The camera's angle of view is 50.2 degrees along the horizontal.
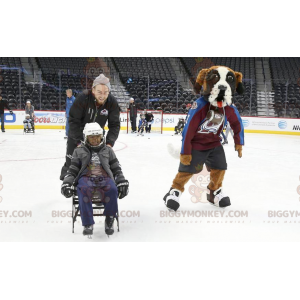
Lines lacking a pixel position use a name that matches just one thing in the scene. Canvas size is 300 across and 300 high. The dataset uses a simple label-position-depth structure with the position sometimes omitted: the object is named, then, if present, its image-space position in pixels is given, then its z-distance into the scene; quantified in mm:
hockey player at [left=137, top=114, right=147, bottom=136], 11641
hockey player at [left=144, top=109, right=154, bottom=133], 12295
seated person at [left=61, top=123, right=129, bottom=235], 2371
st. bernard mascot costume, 2832
